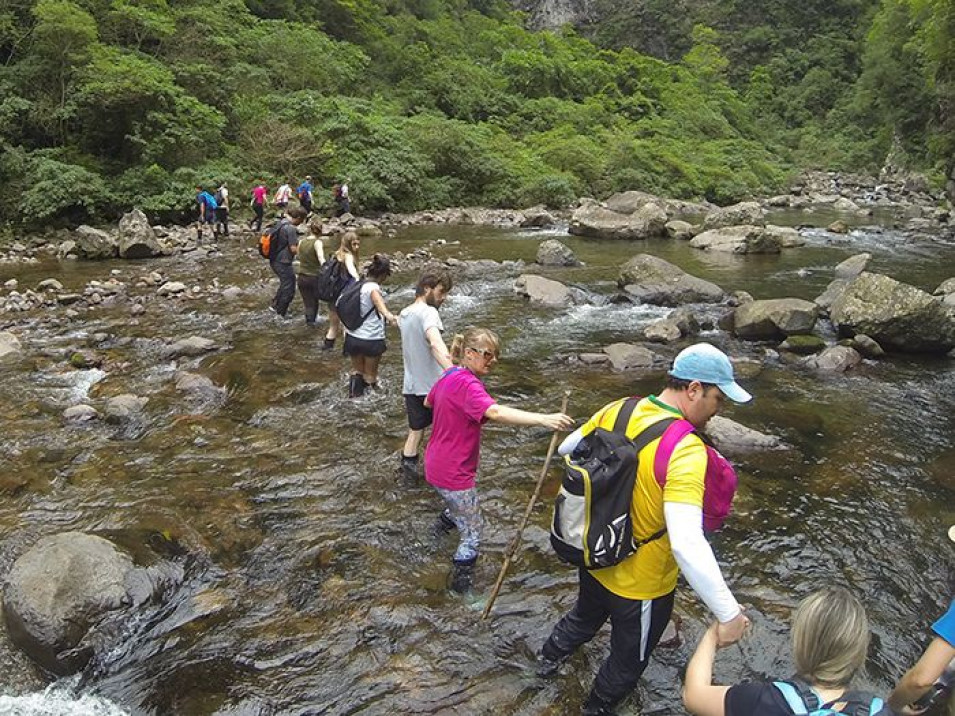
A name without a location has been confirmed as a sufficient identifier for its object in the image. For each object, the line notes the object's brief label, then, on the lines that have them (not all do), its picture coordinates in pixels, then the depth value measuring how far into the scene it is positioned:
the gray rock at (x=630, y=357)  9.79
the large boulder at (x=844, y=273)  13.09
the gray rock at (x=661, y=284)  13.87
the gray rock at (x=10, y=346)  9.49
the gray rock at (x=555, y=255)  17.33
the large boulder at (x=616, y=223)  22.67
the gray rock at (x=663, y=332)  11.26
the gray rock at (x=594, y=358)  9.98
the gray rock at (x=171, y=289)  13.03
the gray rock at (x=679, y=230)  23.06
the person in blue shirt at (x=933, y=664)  2.37
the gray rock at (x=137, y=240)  16.31
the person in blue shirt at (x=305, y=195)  20.98
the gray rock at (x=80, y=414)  7.24
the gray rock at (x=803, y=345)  10.63
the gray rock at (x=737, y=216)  25.95
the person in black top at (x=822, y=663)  1.93
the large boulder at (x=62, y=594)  3.82
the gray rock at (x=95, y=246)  16.30
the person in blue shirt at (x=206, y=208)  19.33
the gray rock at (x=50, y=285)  13.20
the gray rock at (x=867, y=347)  10.45
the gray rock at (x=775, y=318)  11.05
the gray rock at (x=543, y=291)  13.47
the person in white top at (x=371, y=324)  7.09
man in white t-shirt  4.99
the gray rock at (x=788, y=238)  20.30
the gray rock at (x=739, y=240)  19.38
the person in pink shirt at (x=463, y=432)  3.96
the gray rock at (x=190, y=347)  9.59
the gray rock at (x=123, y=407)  7.23
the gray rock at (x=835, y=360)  9.87
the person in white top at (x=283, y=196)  20.97
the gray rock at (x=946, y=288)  13.59
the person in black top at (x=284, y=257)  10.45
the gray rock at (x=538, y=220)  25.48
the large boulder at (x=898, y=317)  10.30
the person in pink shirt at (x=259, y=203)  20.26
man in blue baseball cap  2.43
